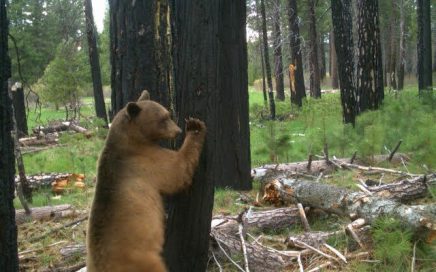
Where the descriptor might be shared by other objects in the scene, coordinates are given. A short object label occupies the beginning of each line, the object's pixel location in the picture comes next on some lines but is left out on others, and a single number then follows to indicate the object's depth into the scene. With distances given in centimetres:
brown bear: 374
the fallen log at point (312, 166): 970
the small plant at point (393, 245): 518
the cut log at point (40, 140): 2058
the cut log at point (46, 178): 1109
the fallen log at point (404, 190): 707
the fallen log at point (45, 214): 809
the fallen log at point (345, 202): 550
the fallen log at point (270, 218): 685
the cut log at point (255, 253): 561
